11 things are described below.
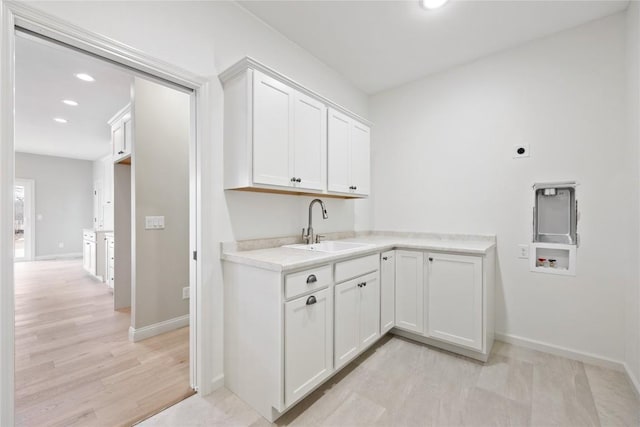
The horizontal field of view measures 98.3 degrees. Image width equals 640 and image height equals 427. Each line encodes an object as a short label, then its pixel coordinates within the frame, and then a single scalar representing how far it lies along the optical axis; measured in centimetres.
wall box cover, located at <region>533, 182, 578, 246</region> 231
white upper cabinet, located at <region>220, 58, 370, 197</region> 181
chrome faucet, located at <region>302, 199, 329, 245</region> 251
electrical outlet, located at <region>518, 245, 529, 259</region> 250
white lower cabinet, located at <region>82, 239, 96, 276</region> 495
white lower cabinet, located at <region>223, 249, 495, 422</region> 159
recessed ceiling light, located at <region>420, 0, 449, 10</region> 199
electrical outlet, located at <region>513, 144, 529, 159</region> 251
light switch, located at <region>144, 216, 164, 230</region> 273
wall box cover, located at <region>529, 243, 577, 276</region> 231
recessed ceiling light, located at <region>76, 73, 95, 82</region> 298
